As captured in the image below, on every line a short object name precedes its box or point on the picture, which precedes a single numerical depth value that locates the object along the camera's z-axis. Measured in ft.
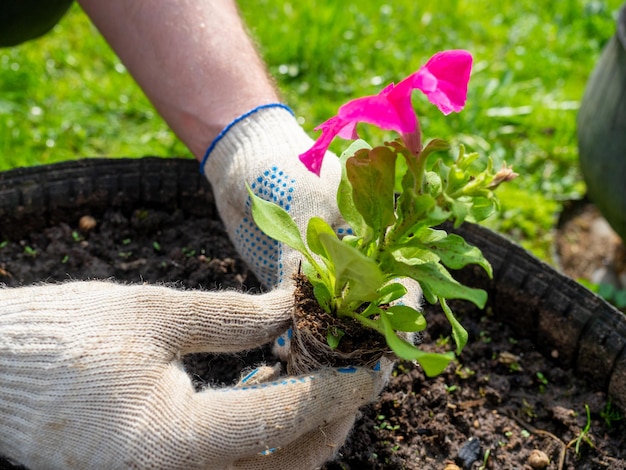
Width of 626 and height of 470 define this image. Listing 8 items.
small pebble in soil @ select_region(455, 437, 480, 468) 1.62
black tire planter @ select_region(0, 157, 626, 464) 1.75
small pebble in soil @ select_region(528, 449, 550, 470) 1.63
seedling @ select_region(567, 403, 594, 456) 1.66
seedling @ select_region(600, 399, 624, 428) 1.71
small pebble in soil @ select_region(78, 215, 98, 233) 1.99
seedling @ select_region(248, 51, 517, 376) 1.19
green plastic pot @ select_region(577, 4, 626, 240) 2.28
